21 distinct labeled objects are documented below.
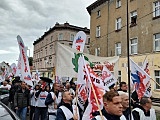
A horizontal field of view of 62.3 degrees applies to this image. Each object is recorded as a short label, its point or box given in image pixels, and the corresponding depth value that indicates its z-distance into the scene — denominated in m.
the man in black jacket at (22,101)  3.96
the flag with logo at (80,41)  4.20
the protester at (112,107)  1.45
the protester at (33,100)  4.13
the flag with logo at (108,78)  3.49
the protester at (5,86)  5.84
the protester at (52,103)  3.13
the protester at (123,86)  3.45
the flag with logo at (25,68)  3.51
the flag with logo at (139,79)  3.08
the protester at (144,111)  2.16
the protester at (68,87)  4.39
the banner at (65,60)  2.93
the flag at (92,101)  2.09
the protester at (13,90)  4.30
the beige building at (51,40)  26.26
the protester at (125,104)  2.02
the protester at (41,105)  3.90
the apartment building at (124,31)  10.91
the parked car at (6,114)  1.94
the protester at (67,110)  2.09
